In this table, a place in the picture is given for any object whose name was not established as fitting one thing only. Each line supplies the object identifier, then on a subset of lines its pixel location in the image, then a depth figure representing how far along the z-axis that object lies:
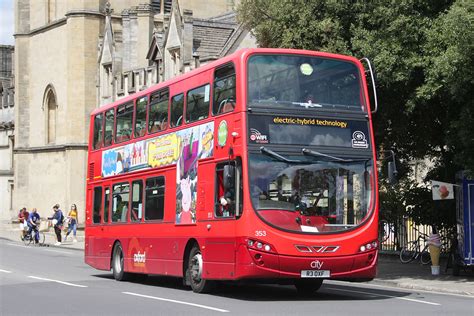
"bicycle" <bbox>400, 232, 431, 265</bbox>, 28.41
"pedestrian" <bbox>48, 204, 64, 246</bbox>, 42.69
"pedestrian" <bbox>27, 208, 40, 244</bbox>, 44.21
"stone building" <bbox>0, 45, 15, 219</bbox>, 75.19
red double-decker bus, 15.85
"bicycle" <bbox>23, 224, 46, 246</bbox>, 44.72
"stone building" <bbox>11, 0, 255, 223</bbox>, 51.91
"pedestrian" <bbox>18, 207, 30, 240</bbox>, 45.64
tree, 20.31
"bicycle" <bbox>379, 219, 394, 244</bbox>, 30.53
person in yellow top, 46.62
